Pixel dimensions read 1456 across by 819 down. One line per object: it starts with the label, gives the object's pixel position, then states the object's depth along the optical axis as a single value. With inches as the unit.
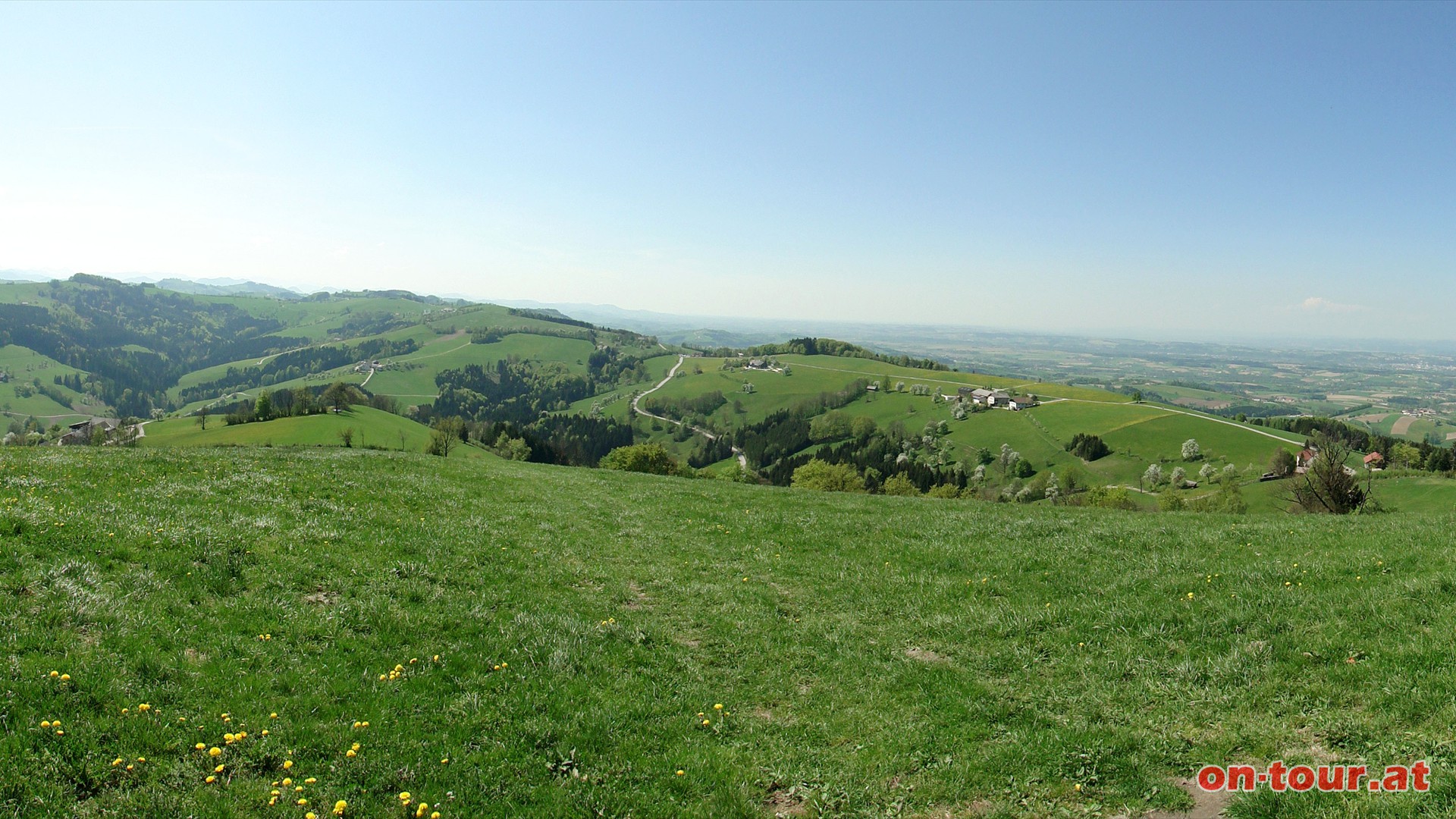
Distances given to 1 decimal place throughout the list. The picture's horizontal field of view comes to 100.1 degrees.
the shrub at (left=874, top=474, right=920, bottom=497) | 4643.2
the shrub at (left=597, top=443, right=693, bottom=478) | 3538.4
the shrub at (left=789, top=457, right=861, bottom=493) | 4082.2
